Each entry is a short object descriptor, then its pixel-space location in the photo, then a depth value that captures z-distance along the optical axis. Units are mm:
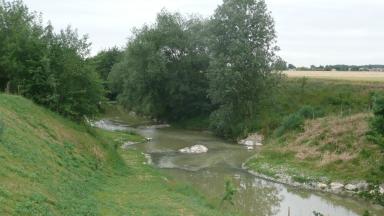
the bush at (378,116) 32156
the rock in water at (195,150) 52462
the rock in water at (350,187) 35284
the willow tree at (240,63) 64500
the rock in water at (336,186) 36069
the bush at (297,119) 52912
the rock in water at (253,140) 60672
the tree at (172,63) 79938
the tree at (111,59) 123994
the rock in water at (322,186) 36750
